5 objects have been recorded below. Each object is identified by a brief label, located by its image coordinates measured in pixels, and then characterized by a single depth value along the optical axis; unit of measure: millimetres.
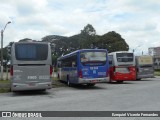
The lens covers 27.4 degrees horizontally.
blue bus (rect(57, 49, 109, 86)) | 23156
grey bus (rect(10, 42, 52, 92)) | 18766
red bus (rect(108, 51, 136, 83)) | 29578
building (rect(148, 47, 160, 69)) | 107838
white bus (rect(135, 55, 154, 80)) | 34594
